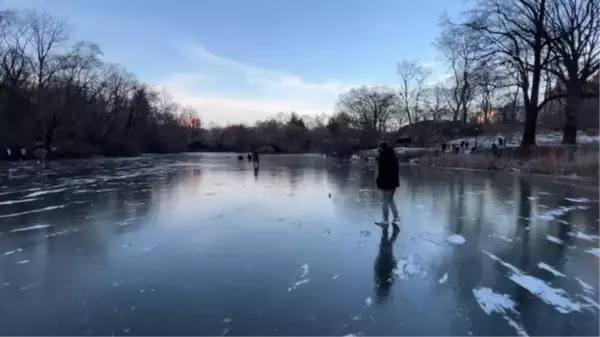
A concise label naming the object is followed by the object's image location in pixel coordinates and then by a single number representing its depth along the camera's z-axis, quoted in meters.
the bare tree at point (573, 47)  27.08
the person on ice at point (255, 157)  33.74
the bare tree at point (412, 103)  73.38
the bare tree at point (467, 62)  30.06
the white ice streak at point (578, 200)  11.73
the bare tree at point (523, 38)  28.41
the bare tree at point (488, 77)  29.50
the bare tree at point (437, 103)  70.38
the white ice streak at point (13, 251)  6.25
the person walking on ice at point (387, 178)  8.78
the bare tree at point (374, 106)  78.50
